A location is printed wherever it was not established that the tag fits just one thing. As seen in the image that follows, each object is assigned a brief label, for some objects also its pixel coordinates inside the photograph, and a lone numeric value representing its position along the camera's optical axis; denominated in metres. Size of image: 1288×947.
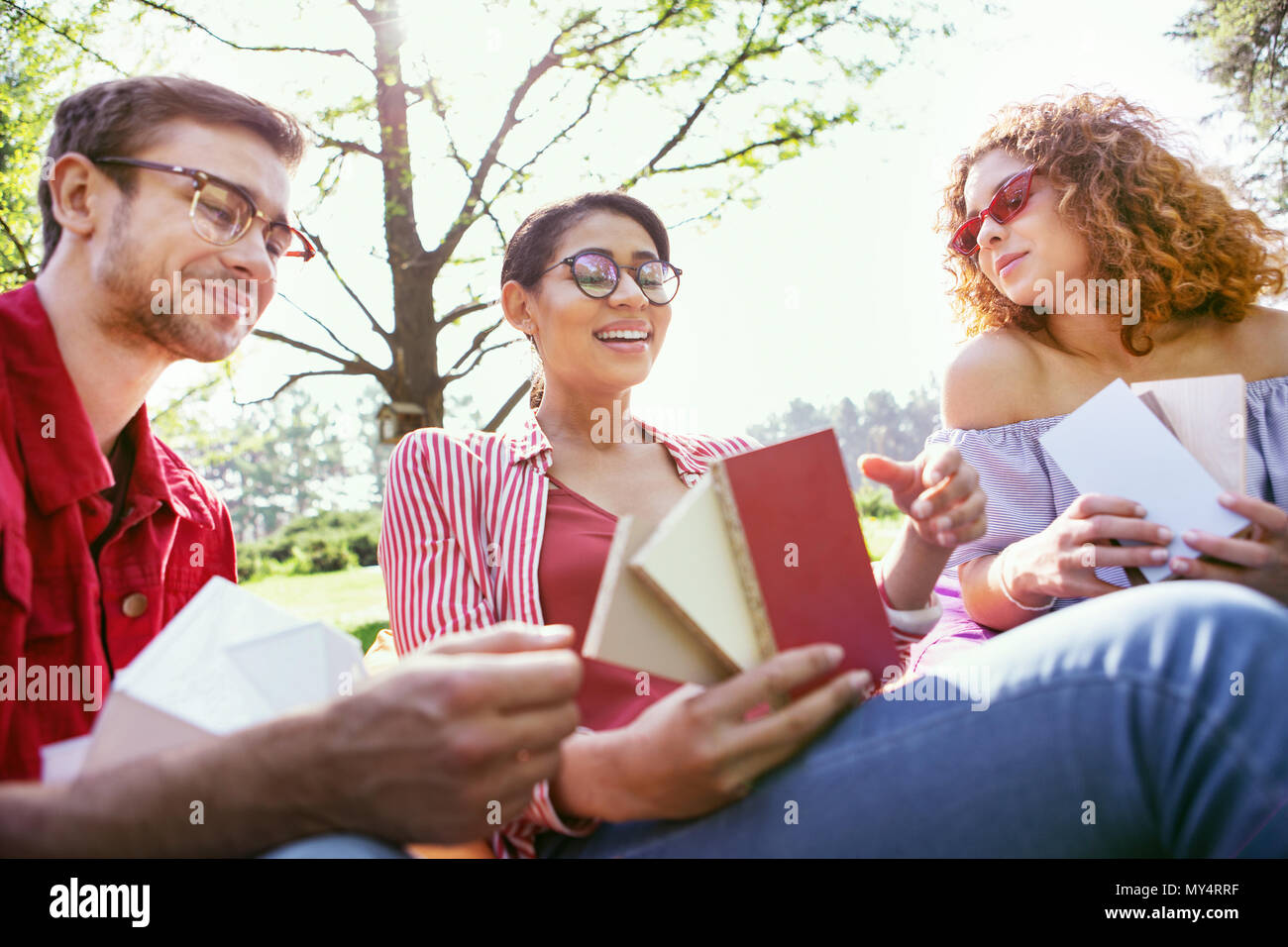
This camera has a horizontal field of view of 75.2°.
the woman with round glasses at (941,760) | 1.12
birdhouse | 7.09
